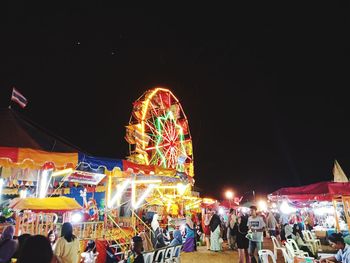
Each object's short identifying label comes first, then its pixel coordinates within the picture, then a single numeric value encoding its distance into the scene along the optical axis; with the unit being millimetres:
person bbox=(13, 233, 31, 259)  3940
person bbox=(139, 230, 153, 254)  6594
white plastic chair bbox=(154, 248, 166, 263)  3613
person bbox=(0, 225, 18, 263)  3723
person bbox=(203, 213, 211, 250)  12138
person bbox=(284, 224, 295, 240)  9453
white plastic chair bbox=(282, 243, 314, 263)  5982
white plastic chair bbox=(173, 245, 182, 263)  4090
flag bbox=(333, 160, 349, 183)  18881
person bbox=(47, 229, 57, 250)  6032
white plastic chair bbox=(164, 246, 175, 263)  3867
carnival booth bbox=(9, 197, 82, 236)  4980
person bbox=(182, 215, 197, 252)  11117
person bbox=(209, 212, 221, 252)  10883
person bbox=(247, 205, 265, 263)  7203
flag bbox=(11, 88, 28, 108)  9066
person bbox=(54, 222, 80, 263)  4453
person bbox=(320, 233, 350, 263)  4508
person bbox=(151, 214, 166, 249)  7160
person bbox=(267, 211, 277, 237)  12351
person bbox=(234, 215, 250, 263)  7762
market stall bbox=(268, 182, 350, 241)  7191
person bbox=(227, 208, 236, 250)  11694
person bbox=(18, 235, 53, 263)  2693
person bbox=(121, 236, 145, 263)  3696
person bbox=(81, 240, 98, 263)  6020
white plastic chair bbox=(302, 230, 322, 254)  9911
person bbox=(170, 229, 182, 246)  7559
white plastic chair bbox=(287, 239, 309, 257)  6179
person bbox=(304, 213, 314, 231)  12616
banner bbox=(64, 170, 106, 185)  7949
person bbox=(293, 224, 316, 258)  8242
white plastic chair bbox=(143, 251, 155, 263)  3415
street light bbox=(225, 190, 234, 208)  26025
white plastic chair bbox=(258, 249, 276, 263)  6105
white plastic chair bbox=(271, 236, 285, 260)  8035
